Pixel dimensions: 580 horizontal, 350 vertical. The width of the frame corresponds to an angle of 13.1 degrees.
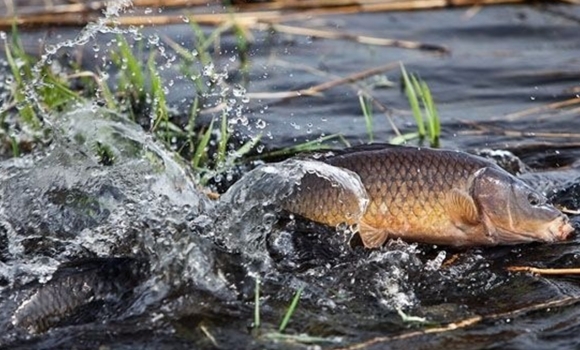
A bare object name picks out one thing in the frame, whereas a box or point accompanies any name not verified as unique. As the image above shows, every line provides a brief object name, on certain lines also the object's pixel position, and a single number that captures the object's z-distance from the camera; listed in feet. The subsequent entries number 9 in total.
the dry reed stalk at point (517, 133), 35.79
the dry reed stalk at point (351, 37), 45.68
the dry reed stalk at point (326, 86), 39.62
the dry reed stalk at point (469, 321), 22.77
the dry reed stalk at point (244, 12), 46.89
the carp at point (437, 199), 27.05
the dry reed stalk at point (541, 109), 38.13
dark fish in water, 23.66
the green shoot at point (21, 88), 34.10
